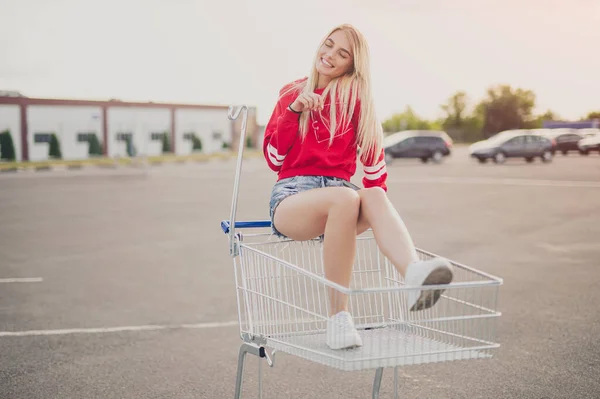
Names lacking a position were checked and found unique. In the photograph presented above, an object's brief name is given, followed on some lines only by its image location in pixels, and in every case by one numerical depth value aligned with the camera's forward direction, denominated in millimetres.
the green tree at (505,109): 111562
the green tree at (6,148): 43188
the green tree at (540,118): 116012
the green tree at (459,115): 113312
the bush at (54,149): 46469
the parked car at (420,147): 34656
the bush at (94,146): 49625
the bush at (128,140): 50688
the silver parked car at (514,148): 34281
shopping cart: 2551
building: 48312
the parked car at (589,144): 43688
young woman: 2723
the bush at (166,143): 53428
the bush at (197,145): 57688
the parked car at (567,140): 45062
